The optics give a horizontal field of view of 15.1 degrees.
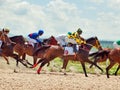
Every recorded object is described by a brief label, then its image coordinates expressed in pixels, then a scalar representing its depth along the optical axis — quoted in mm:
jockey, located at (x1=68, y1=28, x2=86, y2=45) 21873
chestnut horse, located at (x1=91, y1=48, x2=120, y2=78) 20641
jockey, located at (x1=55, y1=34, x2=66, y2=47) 22292
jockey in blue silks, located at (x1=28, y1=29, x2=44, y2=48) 24633
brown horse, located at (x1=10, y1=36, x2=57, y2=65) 22920
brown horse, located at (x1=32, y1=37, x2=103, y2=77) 21703
